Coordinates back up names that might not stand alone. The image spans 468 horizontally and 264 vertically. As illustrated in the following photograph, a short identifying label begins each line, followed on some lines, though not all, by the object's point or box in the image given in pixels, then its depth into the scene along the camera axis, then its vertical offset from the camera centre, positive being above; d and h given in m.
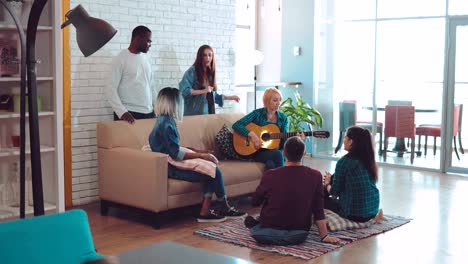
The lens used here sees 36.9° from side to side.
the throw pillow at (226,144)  6.53 -0.64
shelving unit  4.50 -0.27
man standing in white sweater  6.21 -0.05
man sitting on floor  4.88 -0.87
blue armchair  2.46 -0.60
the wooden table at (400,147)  9.03 -0.91
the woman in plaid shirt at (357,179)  5.32 -0.78
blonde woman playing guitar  6.40 -0.42
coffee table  2.43 -0.64
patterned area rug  4.89 -1.20
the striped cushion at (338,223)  5.38 -1.13
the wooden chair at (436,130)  8.53 -0.66
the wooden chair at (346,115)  9.44 -0.52
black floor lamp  3.37 +0.12
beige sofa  5.57 -0.80
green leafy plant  8.84 -0.47
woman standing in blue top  6.84 -0.08
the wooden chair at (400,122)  8.91 -0.58
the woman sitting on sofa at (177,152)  5.59 -0.62
